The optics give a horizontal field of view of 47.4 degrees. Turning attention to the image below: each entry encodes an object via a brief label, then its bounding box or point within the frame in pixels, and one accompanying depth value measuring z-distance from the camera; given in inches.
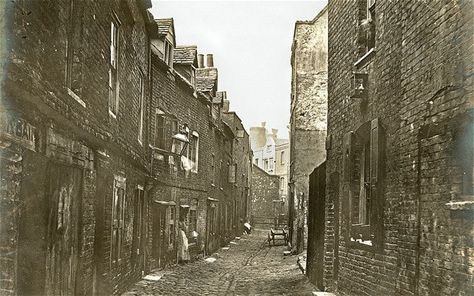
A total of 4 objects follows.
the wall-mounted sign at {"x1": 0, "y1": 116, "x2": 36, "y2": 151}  181.5
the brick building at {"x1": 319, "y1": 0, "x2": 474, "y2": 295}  217.8
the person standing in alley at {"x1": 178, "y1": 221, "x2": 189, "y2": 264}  721.0
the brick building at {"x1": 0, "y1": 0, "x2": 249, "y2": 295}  197.3
